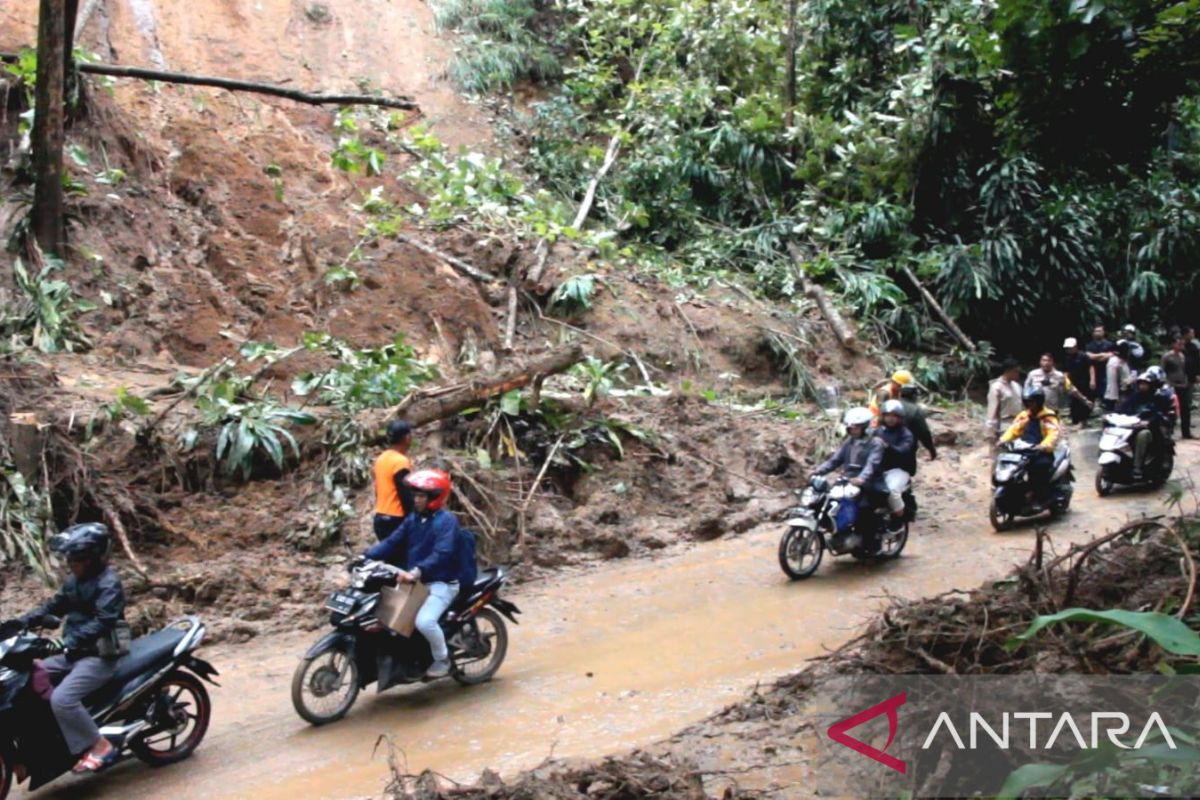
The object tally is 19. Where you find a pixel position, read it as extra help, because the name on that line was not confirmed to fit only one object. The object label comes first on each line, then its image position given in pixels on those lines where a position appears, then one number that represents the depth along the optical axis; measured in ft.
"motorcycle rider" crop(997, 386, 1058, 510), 37.68
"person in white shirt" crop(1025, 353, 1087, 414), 45.85
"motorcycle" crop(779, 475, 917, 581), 32.94
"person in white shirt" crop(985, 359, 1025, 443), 42.01
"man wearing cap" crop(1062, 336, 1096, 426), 57.88
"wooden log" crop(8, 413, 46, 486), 30.99
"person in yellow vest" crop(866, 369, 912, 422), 38.45
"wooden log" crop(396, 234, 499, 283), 49.49
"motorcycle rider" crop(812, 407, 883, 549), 33.76
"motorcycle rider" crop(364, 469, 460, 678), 24.07
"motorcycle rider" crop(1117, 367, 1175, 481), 41.65
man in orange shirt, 28.30
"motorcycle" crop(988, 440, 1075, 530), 37.45
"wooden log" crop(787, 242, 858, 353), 57.82
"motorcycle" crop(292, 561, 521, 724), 23.21
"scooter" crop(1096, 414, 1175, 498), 41.42
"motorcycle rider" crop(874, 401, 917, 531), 34.42
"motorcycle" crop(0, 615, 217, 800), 19.03
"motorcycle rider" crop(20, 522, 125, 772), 19.52
